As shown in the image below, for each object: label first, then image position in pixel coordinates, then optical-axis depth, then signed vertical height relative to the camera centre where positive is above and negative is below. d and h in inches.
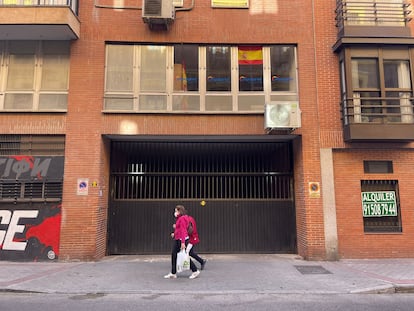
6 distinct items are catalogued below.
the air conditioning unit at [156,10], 389.7 +229.6
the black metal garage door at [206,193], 426.0 +11.2
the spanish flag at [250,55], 418.6 +187.9
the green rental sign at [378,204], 397.1 -4.3
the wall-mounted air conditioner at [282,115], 375.6 +99.3
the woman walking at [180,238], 296.0 -33.6
